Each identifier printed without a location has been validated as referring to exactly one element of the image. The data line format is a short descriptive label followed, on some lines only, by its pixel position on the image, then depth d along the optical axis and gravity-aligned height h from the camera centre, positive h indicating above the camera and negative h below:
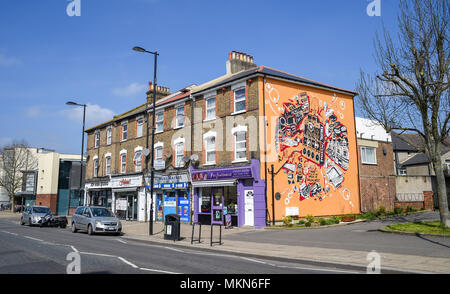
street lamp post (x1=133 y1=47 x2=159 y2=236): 18.44 +7.51
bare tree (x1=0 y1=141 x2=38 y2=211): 55.31 +5.86
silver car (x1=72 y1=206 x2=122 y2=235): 18.86 -1.40
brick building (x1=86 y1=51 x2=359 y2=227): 20.61 +2.99
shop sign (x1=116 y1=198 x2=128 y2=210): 31.60 -0.78
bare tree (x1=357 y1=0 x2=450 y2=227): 15.27 +5.12
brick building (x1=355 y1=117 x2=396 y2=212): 26.28 +2.09
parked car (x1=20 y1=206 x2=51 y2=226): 25.80 -1.37
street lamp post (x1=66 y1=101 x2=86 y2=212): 28.73 +7.64
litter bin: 16.14 -1.52
